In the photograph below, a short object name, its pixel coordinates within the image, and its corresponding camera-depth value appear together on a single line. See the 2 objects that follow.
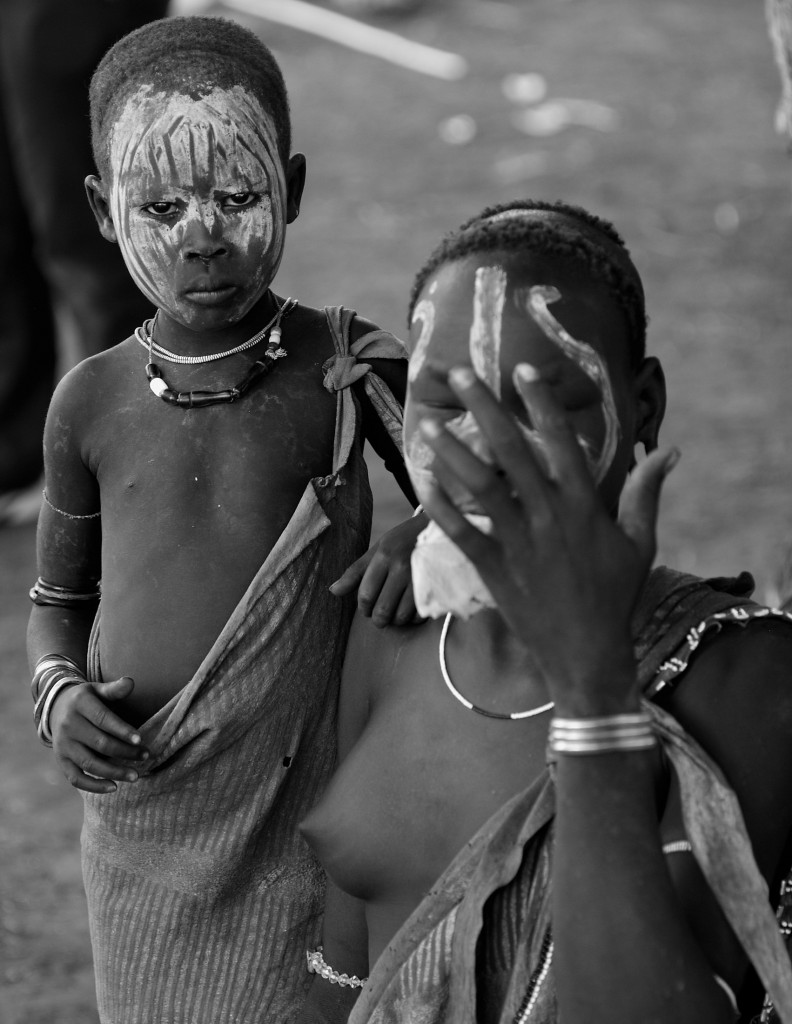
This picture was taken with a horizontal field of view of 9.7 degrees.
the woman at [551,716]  2.78
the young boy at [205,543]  3.11
